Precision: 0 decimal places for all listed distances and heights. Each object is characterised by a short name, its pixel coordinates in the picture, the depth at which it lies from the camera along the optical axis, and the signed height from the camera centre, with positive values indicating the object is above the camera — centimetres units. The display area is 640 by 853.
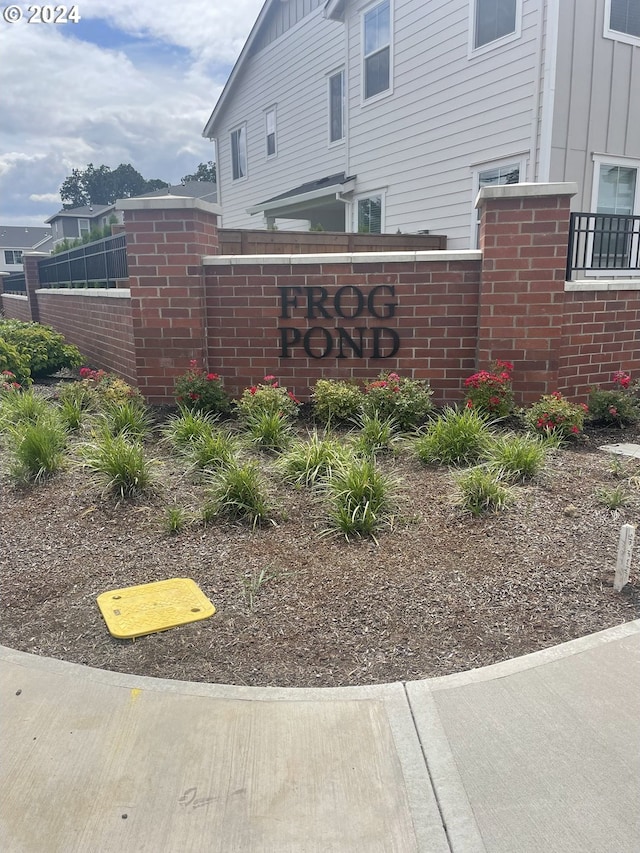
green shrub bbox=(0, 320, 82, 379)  1056 -107
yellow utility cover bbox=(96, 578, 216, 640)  344 -174
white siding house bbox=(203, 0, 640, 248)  942 +293
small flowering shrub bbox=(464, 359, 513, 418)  676 -115
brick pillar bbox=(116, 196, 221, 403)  746 -3
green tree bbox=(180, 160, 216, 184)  8075 +1284
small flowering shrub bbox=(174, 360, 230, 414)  730 -122
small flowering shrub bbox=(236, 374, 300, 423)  673 -124
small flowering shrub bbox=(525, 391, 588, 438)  642 -133
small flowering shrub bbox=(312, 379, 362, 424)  690 -125
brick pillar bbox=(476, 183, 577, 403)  680 +0
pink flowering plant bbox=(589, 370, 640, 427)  709 -136
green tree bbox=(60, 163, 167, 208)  9575 +1366
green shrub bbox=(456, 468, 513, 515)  469 -151
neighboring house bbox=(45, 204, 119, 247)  5175 +471
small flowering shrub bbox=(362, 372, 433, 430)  666 -121
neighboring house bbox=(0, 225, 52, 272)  6153 +367
